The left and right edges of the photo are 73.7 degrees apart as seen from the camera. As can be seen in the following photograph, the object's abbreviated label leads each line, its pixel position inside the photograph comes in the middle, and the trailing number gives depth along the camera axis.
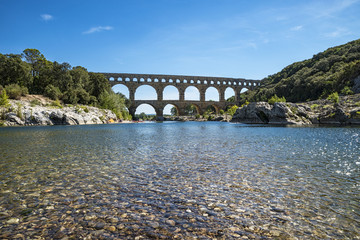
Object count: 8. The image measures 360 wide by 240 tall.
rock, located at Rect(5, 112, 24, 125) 29.22
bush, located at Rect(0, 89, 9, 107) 29.86
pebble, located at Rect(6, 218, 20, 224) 3.23
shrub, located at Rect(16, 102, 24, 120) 29.88
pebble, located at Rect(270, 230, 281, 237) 2.89
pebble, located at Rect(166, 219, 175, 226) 3.17
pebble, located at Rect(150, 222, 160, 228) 3.12
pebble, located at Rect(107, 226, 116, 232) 3.03
